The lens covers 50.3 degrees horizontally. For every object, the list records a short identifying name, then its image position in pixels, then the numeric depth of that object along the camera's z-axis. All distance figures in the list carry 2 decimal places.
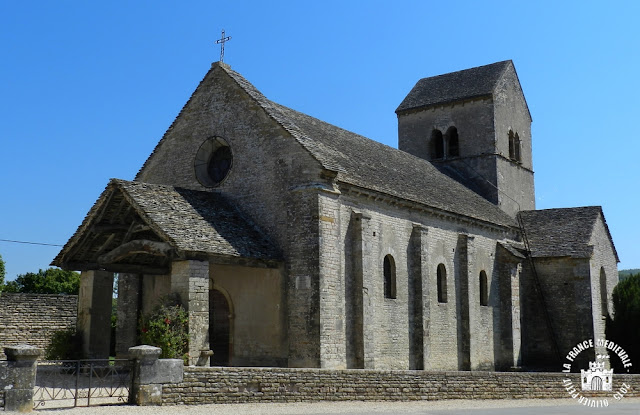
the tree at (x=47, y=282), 54.92
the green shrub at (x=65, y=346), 19.48
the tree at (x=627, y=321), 26.41
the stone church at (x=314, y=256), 18.78
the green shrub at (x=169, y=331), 16.28
